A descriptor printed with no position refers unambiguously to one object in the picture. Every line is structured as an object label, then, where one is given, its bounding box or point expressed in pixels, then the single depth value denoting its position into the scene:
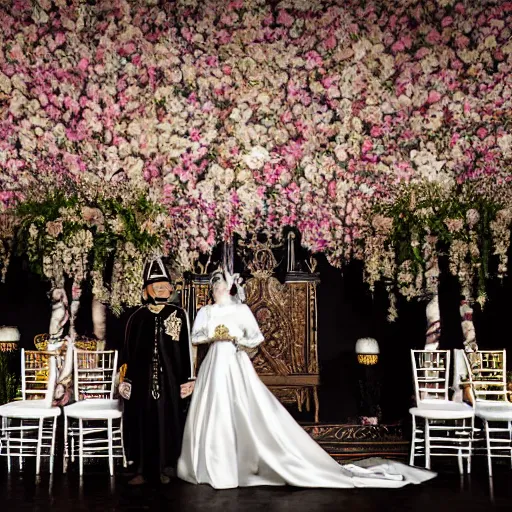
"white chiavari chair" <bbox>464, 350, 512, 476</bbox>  6.66
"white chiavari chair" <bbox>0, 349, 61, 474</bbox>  6.58
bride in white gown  5.91
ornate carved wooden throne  8.07
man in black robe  6.14
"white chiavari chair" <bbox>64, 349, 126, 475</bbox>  6.57
